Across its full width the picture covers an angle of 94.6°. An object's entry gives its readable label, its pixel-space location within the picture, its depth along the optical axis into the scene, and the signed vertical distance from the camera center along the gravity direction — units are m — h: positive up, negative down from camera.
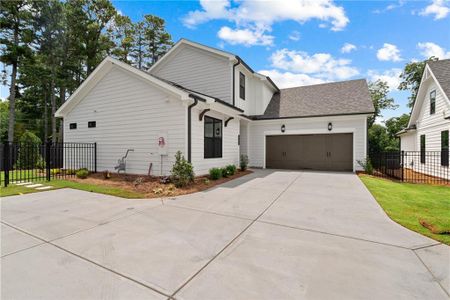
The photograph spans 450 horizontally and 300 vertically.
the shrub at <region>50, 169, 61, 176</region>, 9.54 -1.05
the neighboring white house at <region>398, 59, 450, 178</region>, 10.14 +1.51
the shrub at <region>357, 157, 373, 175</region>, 10.84 -0.89
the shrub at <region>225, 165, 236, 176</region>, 9.84 -1.01
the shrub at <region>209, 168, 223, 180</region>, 8.73 -1.05
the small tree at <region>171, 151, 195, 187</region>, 7.14 -0.83
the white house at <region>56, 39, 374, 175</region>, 8.56 +1.65
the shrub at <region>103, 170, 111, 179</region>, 8.91 -1.15
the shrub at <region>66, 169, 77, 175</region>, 9.84 -1.08
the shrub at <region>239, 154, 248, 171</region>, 11.77 -0.77
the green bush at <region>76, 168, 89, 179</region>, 8.97 -1.07
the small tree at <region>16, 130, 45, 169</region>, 11.23 -0.33
